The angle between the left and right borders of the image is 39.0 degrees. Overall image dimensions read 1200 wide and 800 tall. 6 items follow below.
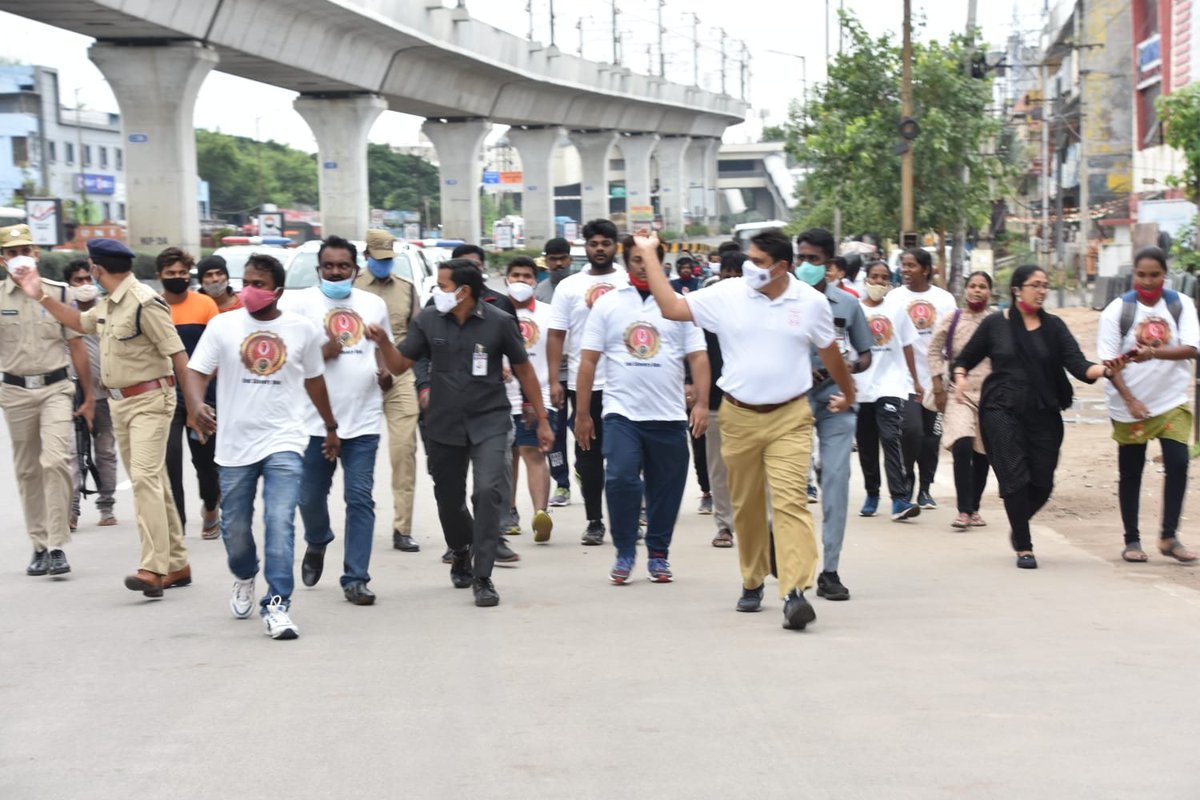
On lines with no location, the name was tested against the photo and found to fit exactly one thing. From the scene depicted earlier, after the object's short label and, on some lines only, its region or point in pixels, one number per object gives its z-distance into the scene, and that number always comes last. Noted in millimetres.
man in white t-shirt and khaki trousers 8148
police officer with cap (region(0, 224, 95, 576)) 9844
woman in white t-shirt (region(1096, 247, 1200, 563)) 10055
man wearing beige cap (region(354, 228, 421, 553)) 10906
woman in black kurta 10102
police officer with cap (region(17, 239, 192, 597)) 9008
